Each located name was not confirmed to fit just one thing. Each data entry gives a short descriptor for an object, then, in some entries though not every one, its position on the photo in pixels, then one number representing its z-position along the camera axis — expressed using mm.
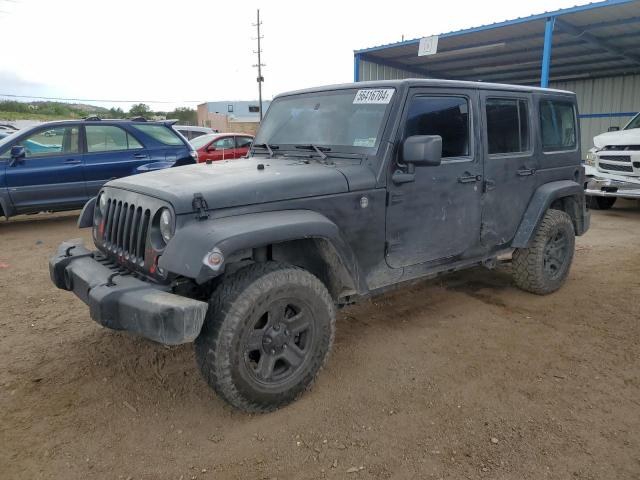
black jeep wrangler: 2545
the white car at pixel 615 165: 8555
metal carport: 11547
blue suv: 7375
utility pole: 35850
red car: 12055
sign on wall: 12953
